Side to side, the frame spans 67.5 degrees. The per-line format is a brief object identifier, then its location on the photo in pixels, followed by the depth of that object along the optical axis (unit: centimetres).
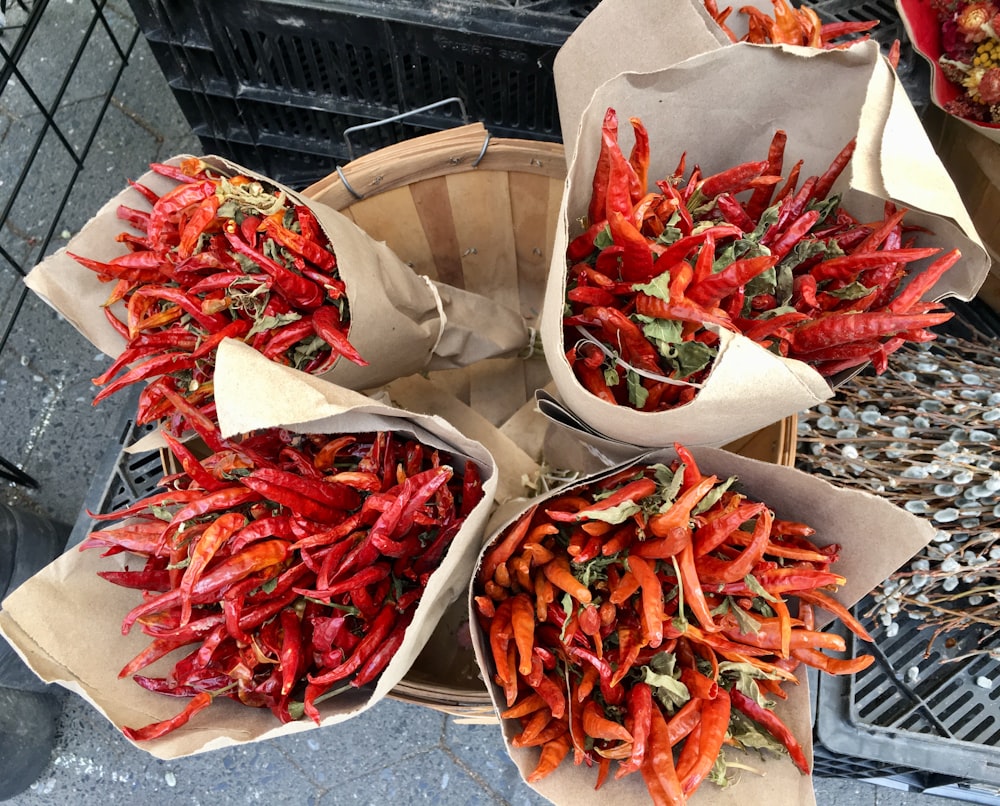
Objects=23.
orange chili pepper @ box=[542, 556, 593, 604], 78
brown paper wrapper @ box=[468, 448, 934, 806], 79
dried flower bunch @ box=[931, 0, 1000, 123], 107
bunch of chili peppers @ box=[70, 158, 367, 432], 89
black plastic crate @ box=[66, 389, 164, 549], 129
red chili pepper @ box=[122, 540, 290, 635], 78
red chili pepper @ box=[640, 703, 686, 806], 73
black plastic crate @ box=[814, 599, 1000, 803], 106
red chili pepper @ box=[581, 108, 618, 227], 83
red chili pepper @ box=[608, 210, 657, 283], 81
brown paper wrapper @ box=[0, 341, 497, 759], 68
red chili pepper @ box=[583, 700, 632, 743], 76
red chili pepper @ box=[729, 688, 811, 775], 82
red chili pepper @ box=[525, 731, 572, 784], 79
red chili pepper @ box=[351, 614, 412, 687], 83
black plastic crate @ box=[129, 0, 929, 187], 110
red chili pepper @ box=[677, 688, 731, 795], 75
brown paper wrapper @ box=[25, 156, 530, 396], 91
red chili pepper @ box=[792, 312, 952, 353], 78
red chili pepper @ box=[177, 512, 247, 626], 77
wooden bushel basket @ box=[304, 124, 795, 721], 106
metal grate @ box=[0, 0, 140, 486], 174
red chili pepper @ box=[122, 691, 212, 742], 79
